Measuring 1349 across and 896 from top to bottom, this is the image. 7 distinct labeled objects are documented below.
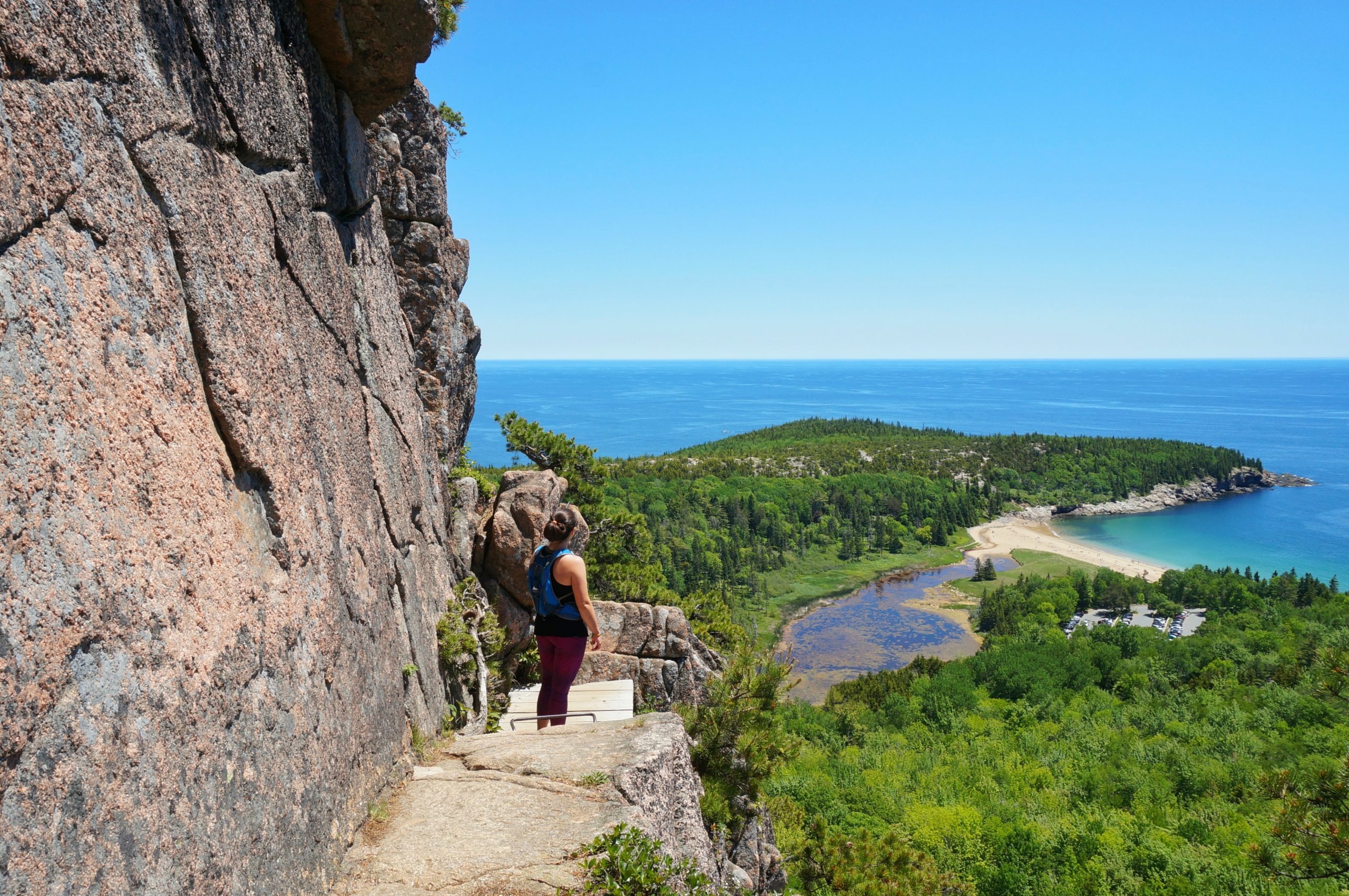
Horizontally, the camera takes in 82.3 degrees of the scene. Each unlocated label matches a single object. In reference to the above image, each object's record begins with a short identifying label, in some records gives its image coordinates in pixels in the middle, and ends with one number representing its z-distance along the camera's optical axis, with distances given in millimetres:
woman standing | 7168
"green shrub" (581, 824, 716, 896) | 4805
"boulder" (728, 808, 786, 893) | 10430
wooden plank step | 9900
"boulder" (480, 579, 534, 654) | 12695
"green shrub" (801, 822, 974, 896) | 21109
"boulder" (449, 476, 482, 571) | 11953
